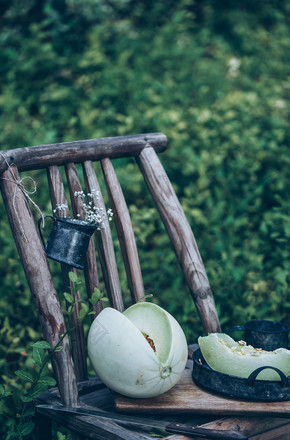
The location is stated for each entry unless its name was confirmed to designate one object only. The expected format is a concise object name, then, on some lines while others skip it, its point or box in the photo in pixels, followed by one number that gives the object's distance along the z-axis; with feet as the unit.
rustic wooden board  4.64
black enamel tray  4.76
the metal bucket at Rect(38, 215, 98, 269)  5.26
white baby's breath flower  5.53
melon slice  4.86
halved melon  4.73
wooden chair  4.91
